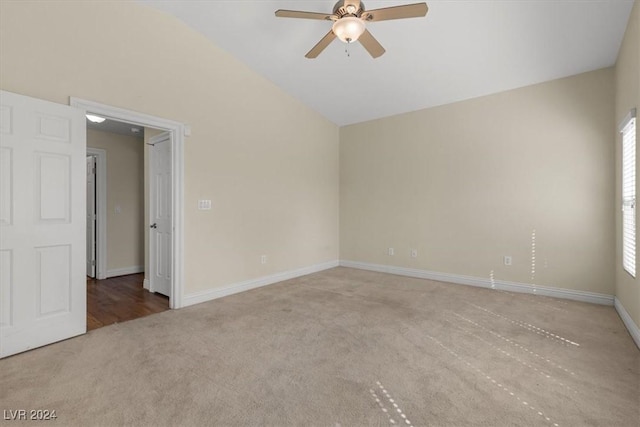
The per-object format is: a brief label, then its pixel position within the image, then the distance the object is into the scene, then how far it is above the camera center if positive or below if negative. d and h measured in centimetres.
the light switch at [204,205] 378 +10
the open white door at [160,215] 406 -3
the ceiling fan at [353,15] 241 +162
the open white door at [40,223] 235 -9
